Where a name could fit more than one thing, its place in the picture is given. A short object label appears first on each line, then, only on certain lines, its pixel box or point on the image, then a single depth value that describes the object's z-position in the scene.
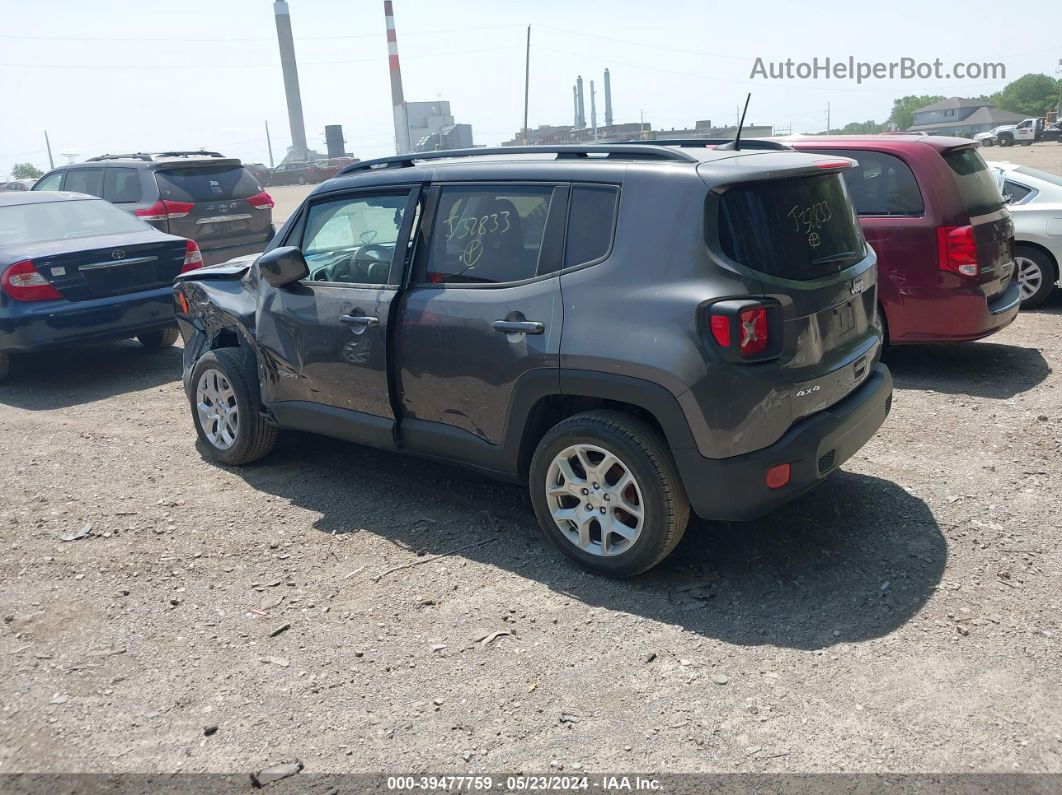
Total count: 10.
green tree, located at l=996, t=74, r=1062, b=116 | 137.38
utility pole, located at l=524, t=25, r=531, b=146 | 47.85
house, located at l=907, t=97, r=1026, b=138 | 112.81
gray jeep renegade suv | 3.61
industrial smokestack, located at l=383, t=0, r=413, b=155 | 100.12
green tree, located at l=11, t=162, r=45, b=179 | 100.82
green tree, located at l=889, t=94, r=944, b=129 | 153.25
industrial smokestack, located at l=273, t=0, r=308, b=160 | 117.06
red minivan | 6.39
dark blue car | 7.64
